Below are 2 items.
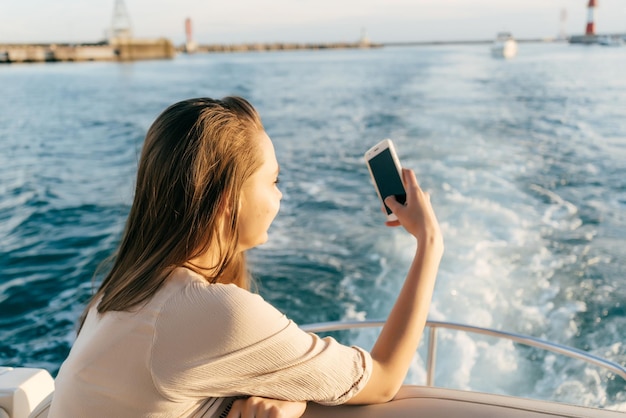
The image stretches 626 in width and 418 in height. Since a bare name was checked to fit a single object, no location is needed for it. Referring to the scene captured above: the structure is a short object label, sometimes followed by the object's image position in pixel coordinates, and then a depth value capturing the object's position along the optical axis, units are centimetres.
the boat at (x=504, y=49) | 3562
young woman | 77
